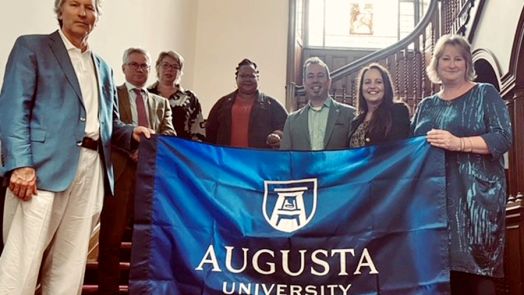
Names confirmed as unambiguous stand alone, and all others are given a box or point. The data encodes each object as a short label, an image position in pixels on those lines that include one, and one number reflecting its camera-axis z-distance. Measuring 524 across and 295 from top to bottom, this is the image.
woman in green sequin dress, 2.31
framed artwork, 9.65
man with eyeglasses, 2.83
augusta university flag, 2.34
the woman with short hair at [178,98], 3.52
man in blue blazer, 2.04
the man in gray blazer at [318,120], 3.02
